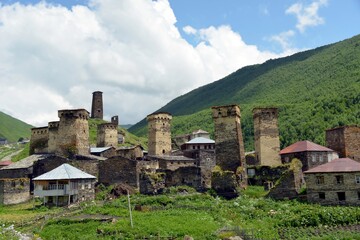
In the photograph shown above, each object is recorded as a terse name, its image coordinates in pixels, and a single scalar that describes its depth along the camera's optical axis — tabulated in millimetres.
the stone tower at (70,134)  55688
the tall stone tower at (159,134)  62562
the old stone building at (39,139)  66312
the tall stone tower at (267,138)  48406
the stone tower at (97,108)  106062
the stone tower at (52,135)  61562
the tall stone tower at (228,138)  44906
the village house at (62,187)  42312
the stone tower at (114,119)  100188
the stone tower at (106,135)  76188
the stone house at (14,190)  45844
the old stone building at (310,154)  46844
